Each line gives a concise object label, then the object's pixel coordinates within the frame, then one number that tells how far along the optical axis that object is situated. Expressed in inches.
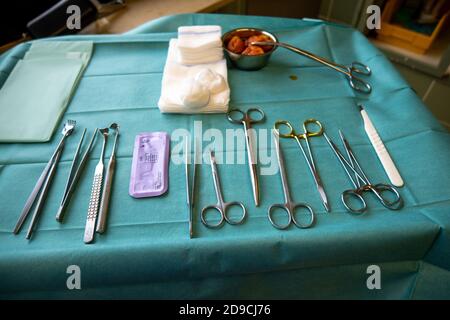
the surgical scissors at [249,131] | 28.5
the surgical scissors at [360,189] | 27.1
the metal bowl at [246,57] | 38.9
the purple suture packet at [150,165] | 28.3
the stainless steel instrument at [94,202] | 25.0
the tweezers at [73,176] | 26.6
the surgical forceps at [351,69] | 38.4
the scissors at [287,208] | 25.9
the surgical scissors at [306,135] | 29.1
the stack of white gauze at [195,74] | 34.4
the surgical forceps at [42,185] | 25.9
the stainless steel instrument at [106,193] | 25.7
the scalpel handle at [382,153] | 28.9
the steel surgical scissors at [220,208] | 26.1
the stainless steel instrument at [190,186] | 26.1
